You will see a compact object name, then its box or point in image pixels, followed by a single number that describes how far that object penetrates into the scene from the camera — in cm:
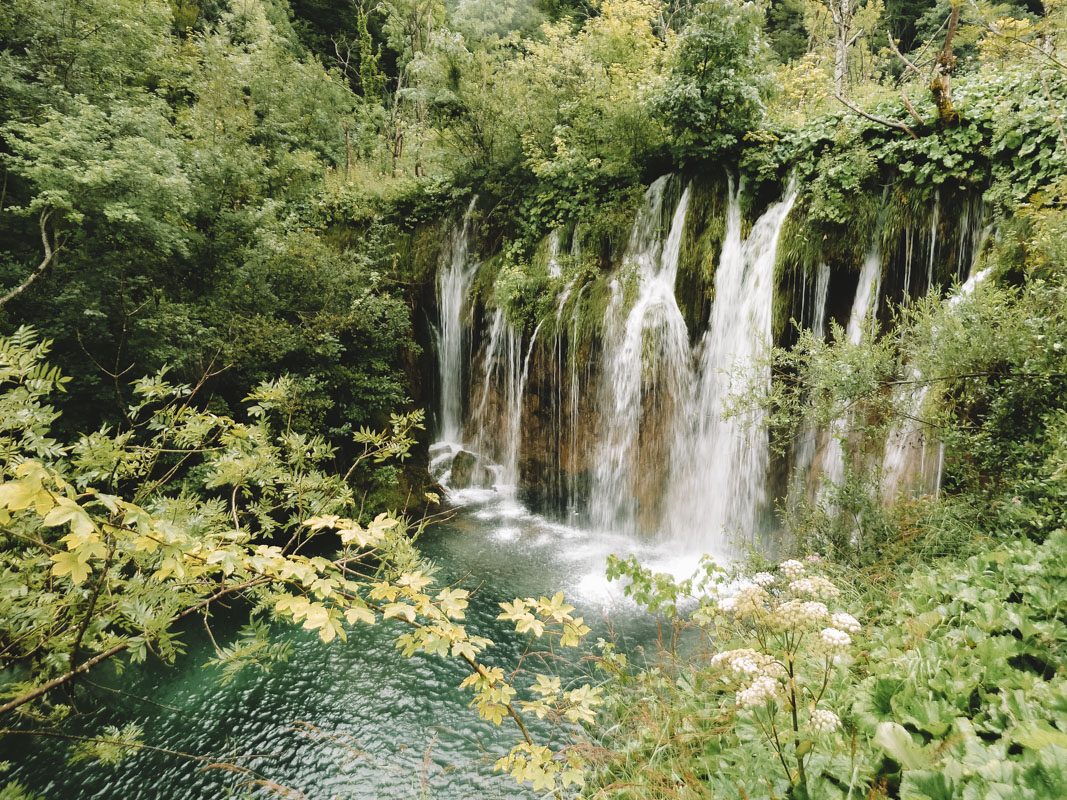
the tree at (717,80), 759
